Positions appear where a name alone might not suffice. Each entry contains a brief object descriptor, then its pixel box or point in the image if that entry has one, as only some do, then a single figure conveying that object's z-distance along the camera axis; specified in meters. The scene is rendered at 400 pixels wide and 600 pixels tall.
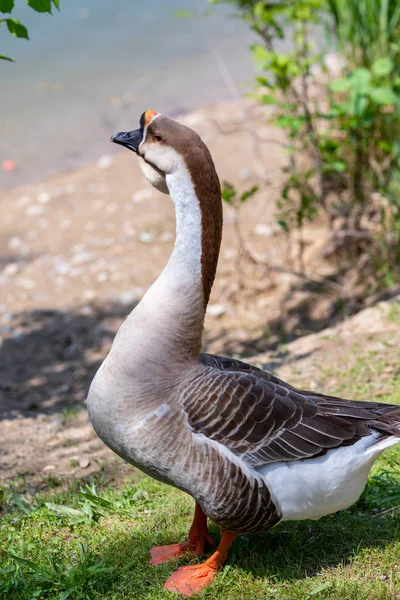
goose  5.65
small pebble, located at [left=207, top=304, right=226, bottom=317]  13.55
